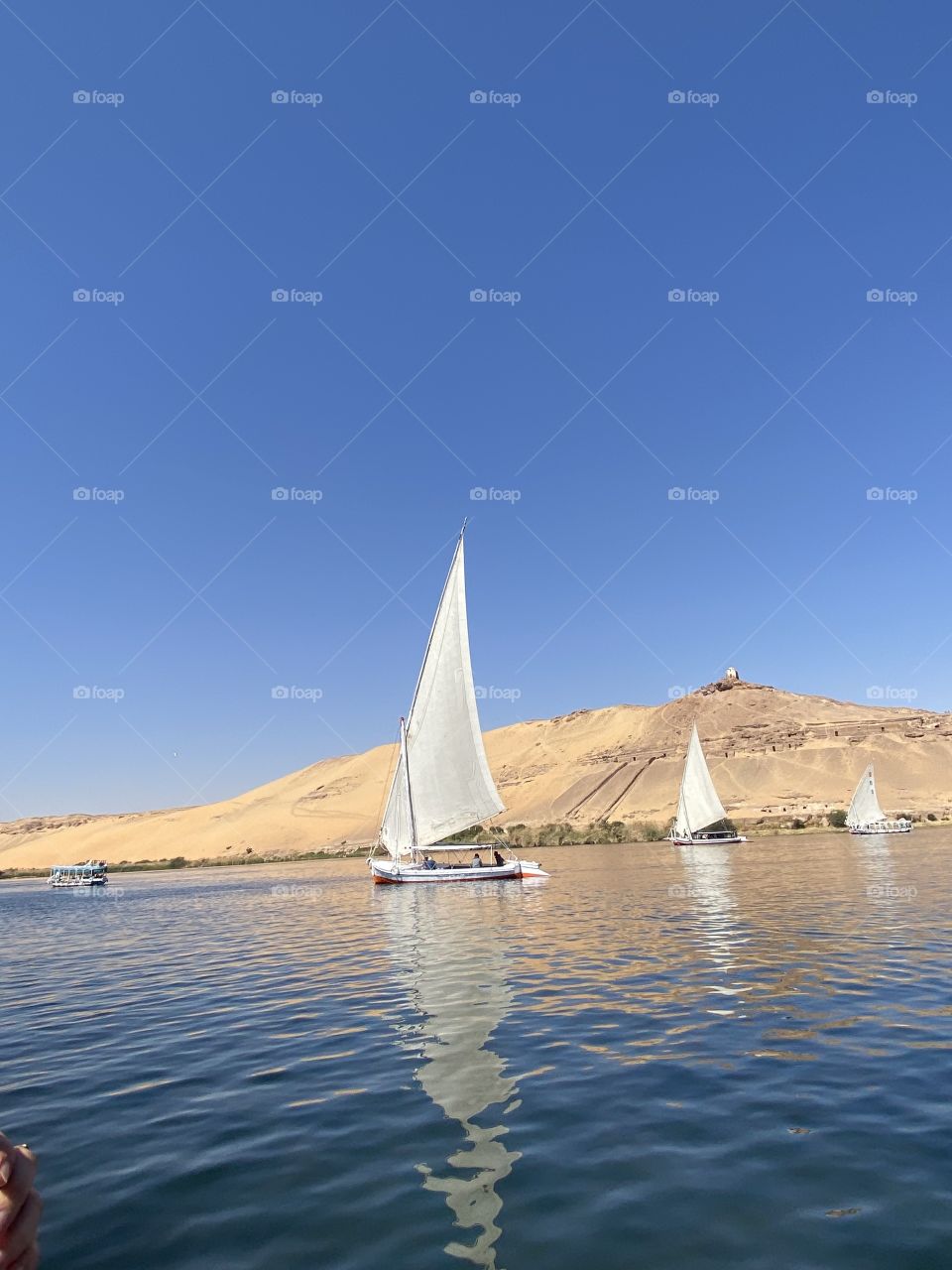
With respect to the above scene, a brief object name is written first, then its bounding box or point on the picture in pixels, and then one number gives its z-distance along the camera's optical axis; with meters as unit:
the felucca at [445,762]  45.72
